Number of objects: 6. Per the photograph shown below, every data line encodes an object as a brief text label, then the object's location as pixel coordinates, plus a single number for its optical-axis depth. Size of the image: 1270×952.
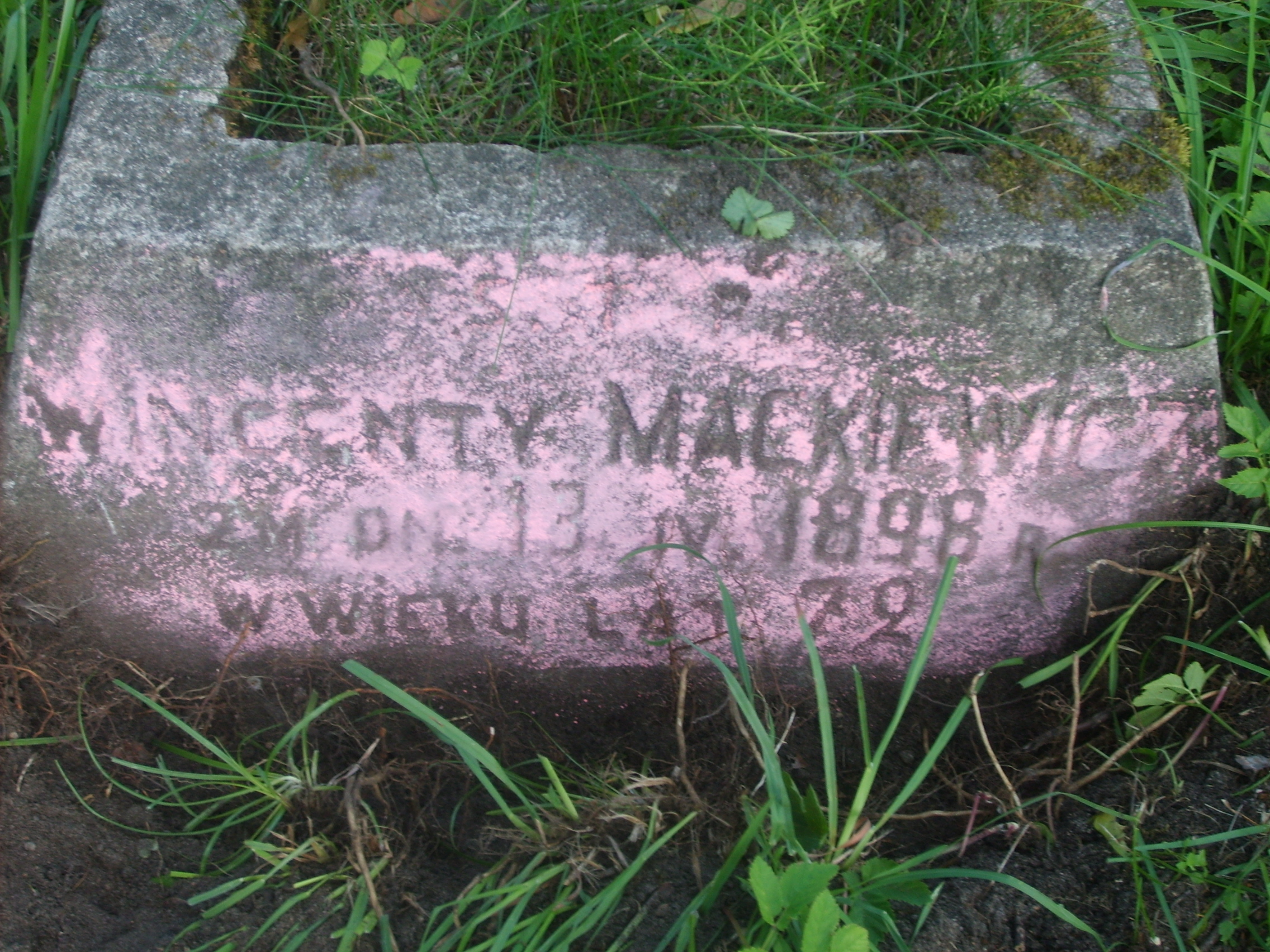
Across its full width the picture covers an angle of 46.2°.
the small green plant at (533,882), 0.72
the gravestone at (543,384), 0.78
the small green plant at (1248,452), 0.77
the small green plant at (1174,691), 0.78
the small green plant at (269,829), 0.75
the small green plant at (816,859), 0.68
